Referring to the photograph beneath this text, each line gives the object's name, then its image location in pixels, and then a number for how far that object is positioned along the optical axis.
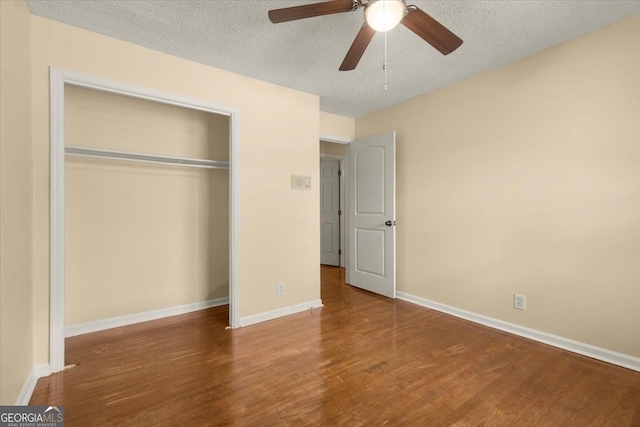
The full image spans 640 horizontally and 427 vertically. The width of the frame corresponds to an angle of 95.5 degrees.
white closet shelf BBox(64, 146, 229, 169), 2.41
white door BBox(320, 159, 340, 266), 5.63
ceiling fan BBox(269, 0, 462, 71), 1.49
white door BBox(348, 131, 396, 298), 3.59
